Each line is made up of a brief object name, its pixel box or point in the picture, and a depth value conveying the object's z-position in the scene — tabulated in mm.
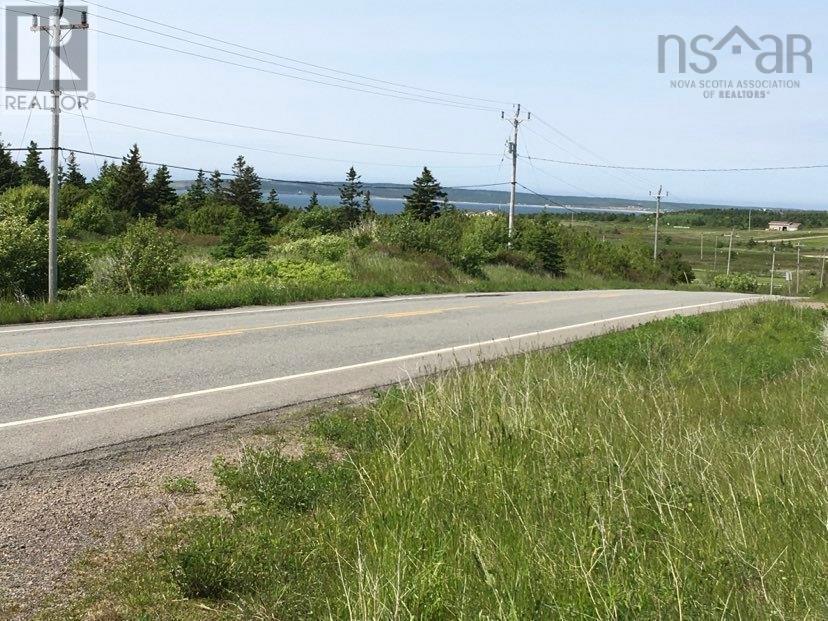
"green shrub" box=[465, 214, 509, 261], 38088
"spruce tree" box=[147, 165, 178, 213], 74938
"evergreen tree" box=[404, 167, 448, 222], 78750
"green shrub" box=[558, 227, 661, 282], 57625
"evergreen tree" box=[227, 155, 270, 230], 84438
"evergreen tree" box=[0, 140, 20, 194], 73938
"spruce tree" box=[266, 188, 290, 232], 81938
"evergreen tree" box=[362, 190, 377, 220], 92825
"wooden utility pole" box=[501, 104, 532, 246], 43794
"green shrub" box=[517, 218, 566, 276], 43344
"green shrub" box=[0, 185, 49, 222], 52988
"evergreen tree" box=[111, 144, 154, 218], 74000
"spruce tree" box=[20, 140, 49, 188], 77438
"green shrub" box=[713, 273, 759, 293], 71938
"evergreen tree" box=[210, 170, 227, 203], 87812
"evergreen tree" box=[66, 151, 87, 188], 77175
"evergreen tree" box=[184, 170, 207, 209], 81875
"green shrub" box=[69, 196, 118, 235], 61062
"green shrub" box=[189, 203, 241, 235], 71250
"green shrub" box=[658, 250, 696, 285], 77919
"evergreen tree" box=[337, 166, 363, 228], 91625
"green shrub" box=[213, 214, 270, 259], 42594
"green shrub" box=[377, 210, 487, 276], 29264
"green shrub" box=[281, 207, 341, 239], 70000
